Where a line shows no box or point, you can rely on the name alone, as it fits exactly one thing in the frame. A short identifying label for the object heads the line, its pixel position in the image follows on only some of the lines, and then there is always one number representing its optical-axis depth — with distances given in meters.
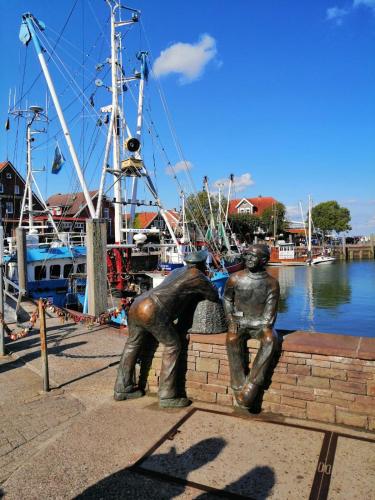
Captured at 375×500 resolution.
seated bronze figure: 4.09
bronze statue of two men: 4.27
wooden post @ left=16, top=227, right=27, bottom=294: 15.02
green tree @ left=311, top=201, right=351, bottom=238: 81.00
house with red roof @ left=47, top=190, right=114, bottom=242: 44.98
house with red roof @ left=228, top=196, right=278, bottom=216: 76.69
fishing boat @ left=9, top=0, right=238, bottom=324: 18.39
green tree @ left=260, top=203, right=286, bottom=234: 67.00
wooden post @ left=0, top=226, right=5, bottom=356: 7.19
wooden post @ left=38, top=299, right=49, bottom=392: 5.45
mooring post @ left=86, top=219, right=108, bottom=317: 10.34
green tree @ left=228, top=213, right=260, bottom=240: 63.53
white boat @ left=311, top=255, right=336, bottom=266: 57.94
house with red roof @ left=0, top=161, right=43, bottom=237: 42.62
